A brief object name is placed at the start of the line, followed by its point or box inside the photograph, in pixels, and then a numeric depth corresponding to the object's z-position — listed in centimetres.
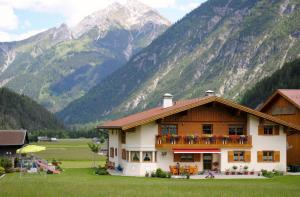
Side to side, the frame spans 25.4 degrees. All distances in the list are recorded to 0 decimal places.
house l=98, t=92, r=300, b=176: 6006
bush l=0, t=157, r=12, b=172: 6550
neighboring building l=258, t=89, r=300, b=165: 6681
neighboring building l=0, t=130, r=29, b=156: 7438
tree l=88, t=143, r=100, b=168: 7896
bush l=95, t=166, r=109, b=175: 6001
